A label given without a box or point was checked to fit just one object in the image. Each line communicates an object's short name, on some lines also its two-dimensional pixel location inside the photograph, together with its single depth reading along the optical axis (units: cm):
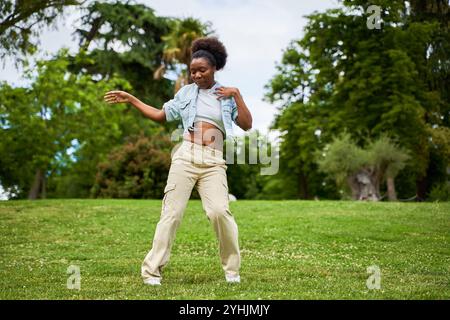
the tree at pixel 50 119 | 3569
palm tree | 3475
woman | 659
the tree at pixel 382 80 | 3212
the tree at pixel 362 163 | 2894
